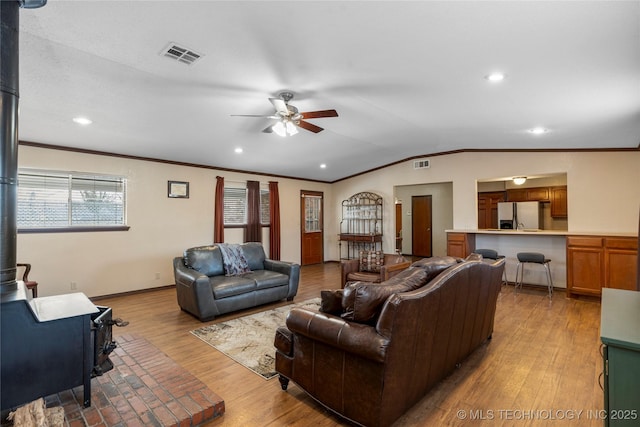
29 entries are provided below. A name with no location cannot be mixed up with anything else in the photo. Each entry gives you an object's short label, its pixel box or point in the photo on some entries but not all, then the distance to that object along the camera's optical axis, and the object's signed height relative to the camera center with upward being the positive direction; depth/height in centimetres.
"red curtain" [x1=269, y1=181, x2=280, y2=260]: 725 -1
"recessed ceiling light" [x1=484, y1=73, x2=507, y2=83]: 262 +127
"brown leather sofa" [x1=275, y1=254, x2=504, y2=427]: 174 -77
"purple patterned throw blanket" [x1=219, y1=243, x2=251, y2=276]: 448 -60
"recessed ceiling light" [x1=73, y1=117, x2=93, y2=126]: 364 +124
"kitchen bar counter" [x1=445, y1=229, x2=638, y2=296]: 434 -52
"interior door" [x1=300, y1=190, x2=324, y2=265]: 819 -18
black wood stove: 169 -77
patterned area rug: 280 -130
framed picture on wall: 564 +59
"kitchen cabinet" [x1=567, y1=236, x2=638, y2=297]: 429 -64
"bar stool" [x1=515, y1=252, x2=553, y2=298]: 481 -63
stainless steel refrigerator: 710 +11
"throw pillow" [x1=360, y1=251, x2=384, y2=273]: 474 -65
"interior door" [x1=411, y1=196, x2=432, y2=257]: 949 -17
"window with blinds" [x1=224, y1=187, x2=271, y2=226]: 664 +33
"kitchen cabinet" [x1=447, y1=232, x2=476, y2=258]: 585 -46
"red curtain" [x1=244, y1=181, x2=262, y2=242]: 689 +13
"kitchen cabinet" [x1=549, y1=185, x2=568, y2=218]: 712 +47
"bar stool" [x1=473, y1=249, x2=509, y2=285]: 515 -56
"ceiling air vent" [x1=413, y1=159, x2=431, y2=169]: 672 +128
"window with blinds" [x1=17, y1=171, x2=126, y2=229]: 429 +32
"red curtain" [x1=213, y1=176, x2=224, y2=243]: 623 +14
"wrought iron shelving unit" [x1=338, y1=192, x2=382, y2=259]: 771 -9
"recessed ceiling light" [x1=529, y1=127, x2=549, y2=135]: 416 +127
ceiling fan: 302 +111
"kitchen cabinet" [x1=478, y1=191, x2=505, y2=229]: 826 +36
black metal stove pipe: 168 +50
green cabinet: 118 -62
